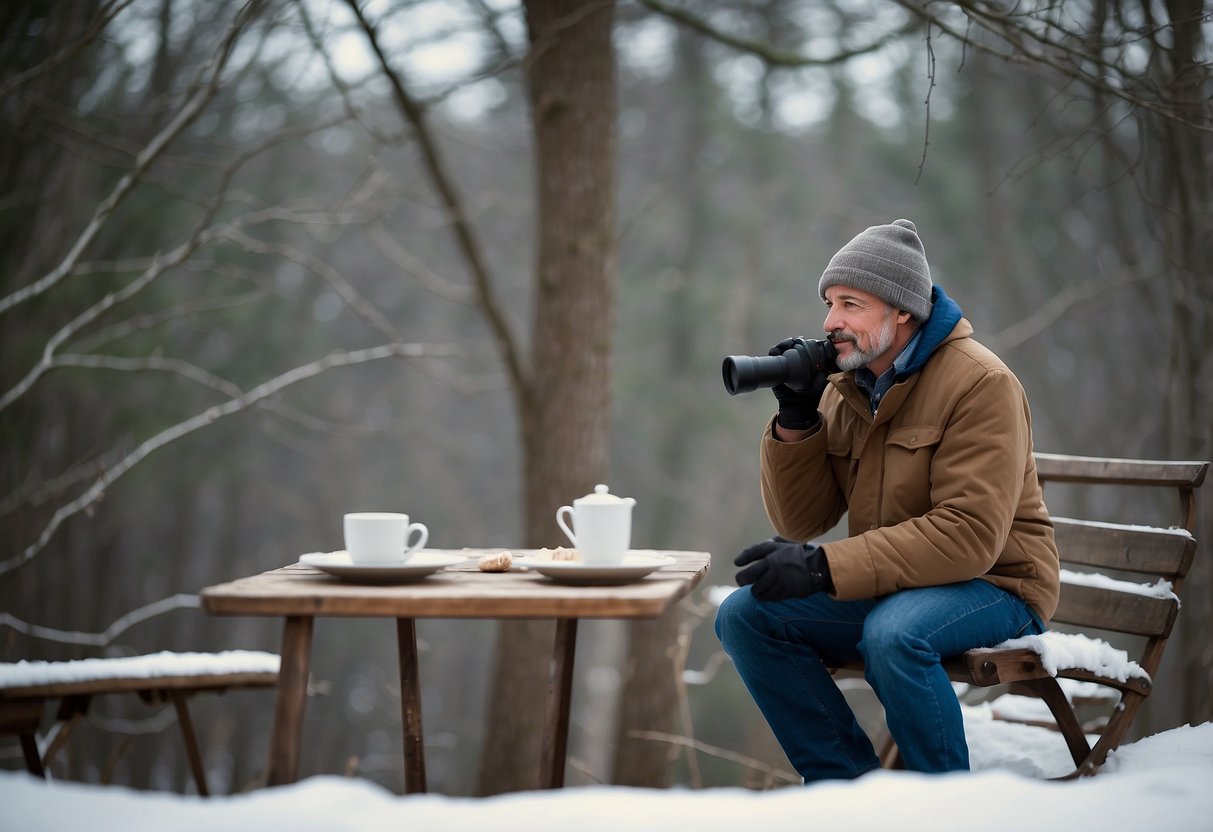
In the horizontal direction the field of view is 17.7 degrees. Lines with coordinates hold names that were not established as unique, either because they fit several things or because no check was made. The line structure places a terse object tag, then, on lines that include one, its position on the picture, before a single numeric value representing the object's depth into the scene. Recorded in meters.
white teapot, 6.03
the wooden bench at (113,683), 6.42
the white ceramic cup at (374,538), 6.02
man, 6.30
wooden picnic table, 5.83
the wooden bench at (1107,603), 6.44
